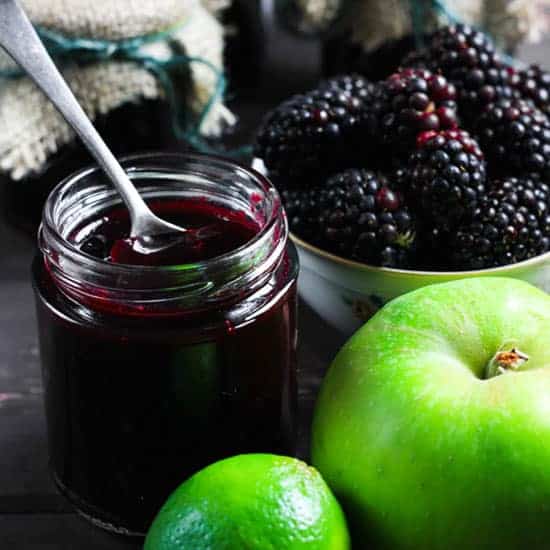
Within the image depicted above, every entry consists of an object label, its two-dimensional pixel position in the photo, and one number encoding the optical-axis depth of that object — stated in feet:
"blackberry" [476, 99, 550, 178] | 1.42
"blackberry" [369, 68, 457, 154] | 1.40
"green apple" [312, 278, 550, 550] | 1.14
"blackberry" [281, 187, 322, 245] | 1.40
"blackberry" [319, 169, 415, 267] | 1.36
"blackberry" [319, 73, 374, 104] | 1.49
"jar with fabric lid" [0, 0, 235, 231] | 1.62
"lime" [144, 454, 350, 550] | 1.12
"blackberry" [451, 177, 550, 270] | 1.37
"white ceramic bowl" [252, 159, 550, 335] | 1.37
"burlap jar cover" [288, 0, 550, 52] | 1.91
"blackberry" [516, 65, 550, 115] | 1.50
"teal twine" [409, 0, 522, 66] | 1.88
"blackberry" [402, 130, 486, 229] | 1.36
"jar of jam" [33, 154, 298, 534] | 1.19
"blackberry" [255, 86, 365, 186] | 1.44
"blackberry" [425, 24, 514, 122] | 1.46
